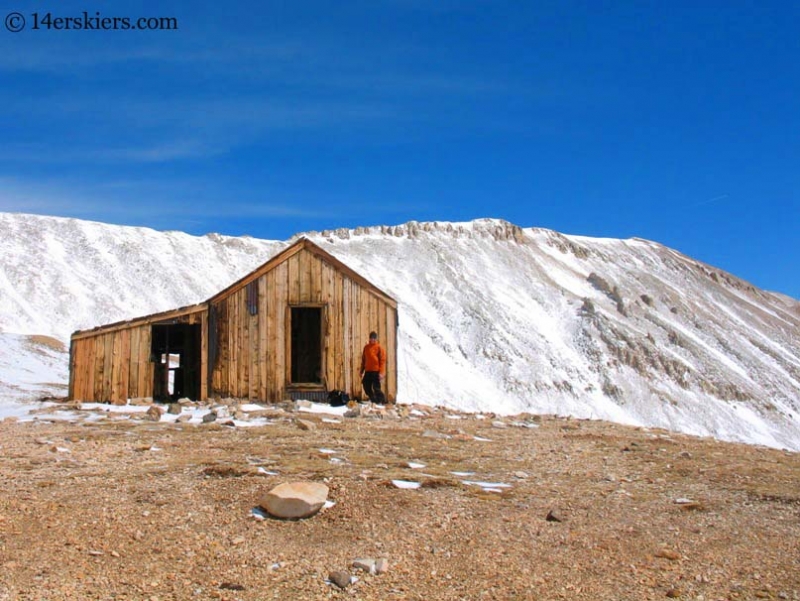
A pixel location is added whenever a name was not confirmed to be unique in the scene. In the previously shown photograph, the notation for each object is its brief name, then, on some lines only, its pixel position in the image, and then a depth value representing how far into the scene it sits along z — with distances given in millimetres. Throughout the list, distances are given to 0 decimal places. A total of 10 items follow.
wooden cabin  17812
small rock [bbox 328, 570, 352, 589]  5754
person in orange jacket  17516
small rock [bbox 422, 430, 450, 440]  12922
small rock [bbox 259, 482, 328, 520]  7125
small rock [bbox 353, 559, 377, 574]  6041
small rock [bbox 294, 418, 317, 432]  12880
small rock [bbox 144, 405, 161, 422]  13849
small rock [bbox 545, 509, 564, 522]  7477
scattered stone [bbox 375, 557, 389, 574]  6043
